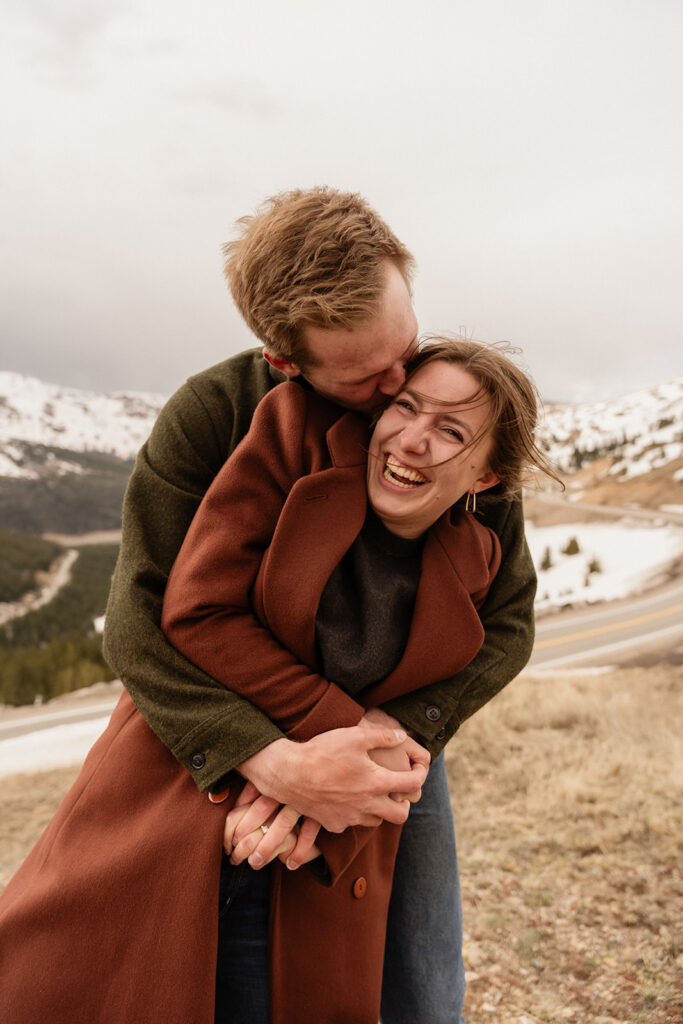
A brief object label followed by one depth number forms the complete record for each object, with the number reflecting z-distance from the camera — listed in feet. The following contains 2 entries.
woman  5.22
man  5.28
